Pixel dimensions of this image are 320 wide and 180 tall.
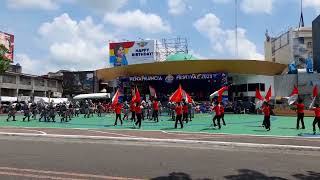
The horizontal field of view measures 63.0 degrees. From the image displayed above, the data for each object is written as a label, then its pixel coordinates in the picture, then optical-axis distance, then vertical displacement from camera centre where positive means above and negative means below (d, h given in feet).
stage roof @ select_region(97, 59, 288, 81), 95.39 +13.06
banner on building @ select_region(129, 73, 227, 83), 96.83 +9.53
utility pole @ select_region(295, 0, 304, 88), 187.55 +58.09
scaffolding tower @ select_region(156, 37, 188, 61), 132.22 +25.18
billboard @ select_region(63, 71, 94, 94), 174.50 +12.51
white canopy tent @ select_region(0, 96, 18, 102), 134.14 +1.33
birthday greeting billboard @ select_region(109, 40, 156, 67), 132.22 +25.52
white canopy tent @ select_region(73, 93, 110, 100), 122.34 +2.62
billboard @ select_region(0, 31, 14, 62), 145.88 +34.50
